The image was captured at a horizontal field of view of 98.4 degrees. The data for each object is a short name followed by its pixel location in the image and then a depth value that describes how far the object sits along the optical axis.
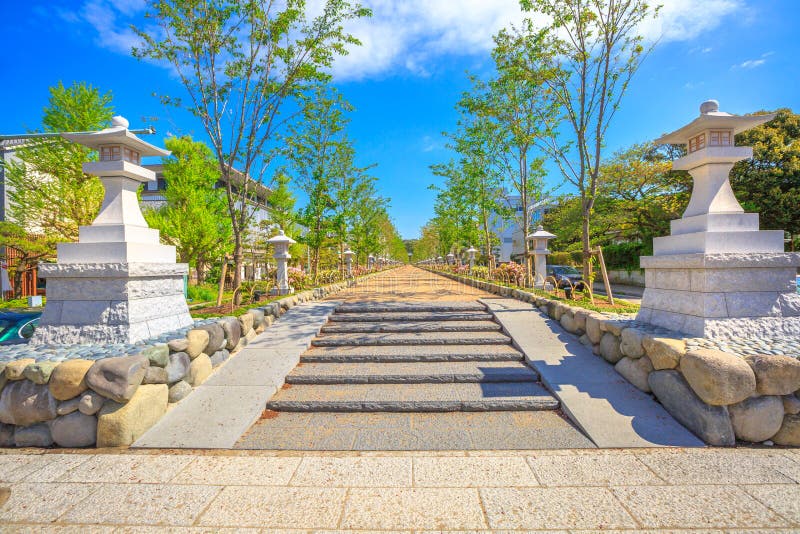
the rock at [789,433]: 3.32
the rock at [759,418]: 3.33
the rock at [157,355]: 3.82
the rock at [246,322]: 5.83
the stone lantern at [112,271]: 4.30
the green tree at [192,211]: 16.72
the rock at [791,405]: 3.35
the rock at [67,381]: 3.44
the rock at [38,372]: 3.46
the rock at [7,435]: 3.55
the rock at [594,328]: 5.27
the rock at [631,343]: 4.32
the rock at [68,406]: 3.50
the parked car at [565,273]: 17.22
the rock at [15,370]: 3.48
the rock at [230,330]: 5.31
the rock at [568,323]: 6.07
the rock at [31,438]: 3.53
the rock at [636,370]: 4.19
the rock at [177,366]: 4.08
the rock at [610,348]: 4.82
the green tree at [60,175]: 12.24
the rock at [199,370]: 4.45
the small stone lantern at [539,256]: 10.17
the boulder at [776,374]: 3.27
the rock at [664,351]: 3.73
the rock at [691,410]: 3.34
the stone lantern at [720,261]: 4.06
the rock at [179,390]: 4.16
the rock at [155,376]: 3.81
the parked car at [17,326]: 4.91
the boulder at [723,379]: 3.29
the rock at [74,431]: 3.49
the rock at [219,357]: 5.01
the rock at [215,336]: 4.90
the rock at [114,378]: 3.43
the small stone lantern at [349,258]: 18.28
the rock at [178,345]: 4.16
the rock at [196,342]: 4.44
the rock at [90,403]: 3.47
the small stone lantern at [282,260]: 9.58
